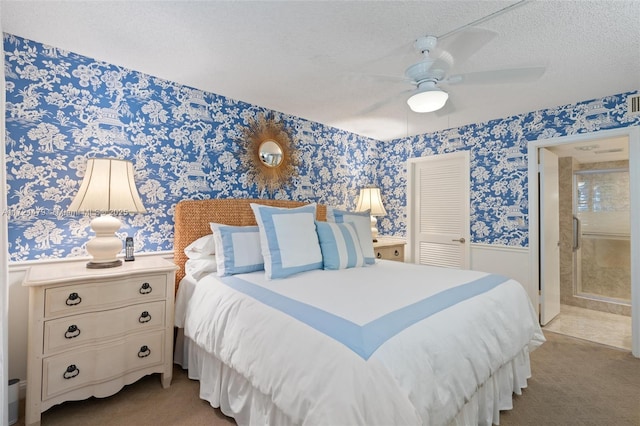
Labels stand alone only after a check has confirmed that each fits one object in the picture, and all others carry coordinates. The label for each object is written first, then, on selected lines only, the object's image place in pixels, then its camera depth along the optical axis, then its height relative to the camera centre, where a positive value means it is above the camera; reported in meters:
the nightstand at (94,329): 1.64 -0.68
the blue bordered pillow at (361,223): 2.66 -0.06
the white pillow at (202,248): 2.30 -0.25
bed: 1.07 -0.56
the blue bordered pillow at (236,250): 2.12 -0.24
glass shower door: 4.15 -0.21
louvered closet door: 3.78 +0.10
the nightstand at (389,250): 3.55 -0.40
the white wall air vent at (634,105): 2.62 +0.99
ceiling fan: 1.87 +1.03
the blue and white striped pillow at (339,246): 2.33 -0.23
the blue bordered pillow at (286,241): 2.08 -0.18
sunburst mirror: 3.01 +0.64
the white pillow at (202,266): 2.20 -0.37
